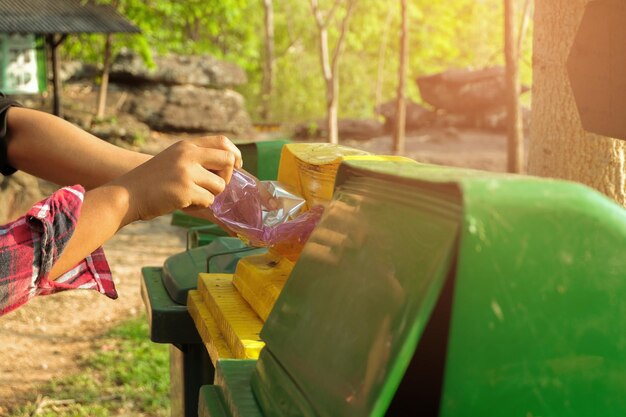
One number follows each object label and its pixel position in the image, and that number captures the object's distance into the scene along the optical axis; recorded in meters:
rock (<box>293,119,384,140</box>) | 21.91
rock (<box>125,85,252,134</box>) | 20.23
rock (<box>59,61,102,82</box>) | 20.64
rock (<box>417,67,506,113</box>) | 21.34
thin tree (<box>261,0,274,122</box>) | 31.81
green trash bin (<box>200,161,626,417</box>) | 1.08
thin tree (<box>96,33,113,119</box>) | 18.69
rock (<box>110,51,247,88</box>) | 20.52
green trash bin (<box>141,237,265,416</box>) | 2.51
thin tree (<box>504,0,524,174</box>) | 7.94
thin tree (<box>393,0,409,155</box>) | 15.19
